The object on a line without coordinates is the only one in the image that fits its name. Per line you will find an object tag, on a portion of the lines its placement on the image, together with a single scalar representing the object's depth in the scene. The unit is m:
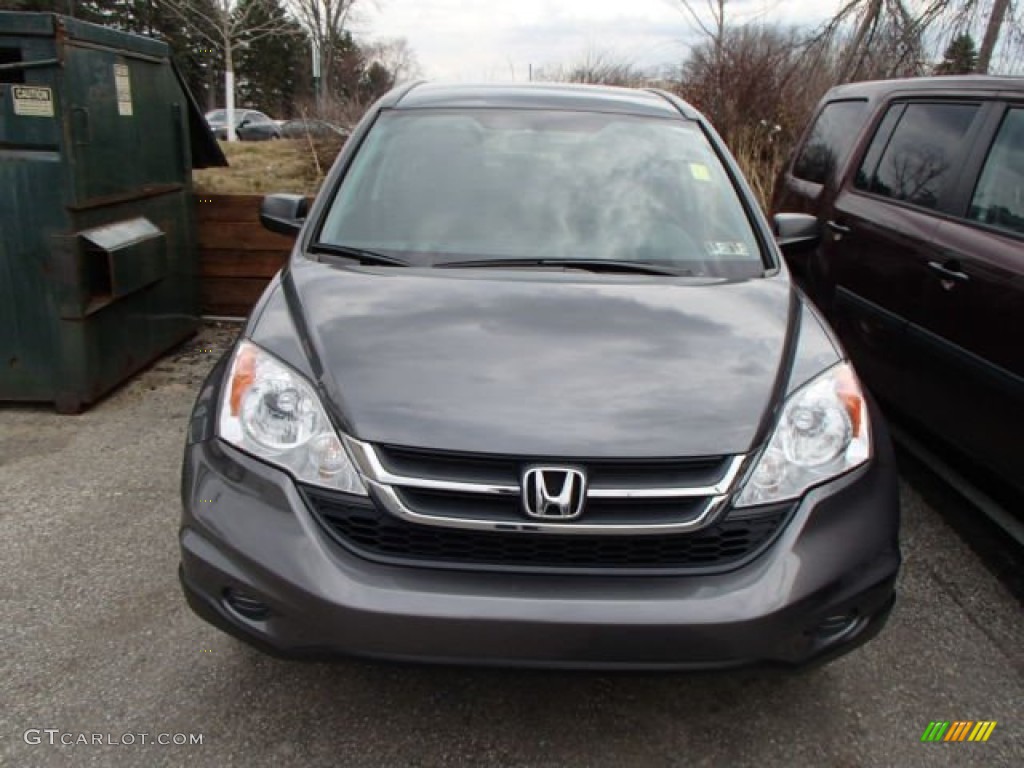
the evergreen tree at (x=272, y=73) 53.62
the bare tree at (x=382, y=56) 45.28
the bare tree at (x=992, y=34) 10.26
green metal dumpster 4.03
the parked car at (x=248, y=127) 28.38
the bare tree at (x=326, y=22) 32.59
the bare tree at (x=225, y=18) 26.19
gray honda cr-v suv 1.78
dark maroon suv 3.11
